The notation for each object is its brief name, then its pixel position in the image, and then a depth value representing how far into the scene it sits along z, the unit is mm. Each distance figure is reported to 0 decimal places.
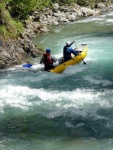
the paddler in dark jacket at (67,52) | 15601
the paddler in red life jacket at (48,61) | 15008
